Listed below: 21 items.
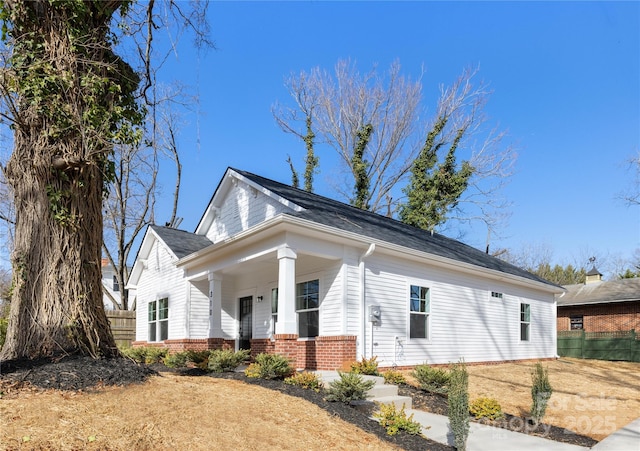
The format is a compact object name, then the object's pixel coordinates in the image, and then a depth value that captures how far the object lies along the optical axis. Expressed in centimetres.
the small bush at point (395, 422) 642
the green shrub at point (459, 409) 581
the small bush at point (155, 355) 1329
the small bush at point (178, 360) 1084
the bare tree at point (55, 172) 627
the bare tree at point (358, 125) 2912
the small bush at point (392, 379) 917
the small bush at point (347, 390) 739
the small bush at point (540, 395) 709
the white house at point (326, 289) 1062
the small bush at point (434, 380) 888
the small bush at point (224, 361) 996
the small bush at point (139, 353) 1359
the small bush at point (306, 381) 809
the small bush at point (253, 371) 883
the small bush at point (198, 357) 1066
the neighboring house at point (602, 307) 2334
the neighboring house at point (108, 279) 4724
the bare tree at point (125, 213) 2553
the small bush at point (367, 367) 945
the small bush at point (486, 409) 734
